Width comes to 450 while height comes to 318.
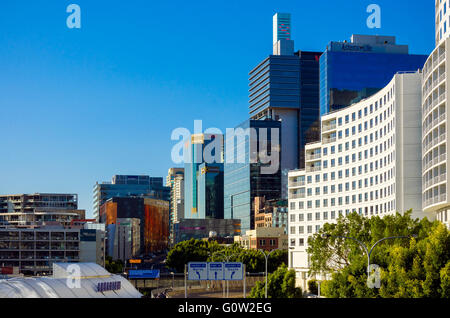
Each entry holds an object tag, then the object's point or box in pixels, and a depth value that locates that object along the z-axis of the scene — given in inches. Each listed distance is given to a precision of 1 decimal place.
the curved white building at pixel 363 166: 4827.8
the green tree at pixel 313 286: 5305.1
